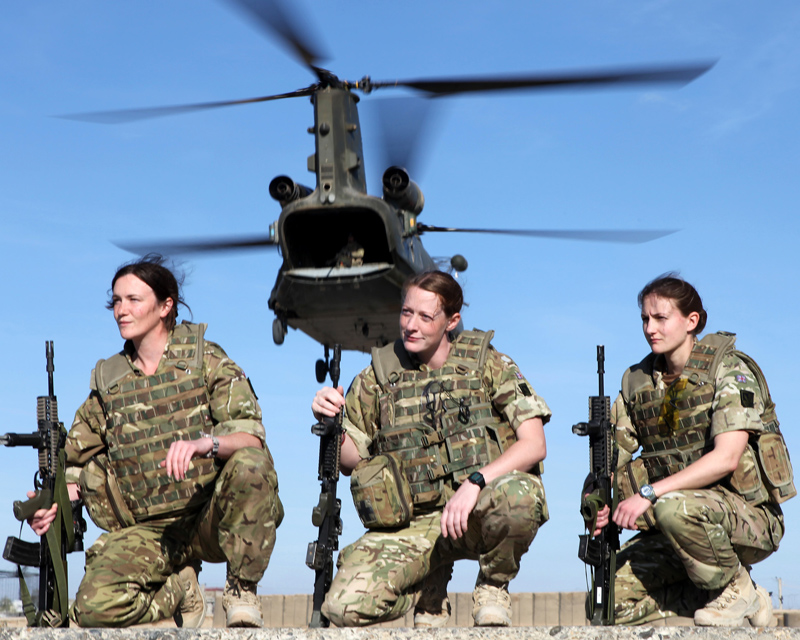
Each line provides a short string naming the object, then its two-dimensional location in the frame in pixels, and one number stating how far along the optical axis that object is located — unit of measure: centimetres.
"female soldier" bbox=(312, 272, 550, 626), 455
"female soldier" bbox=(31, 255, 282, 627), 476
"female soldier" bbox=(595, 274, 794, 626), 470
